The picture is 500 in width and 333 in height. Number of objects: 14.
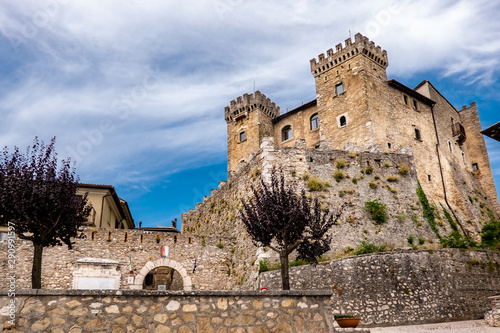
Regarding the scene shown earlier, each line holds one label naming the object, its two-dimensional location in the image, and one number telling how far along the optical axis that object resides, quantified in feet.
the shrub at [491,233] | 87.72
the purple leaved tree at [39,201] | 35.60
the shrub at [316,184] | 75.97
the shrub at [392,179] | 82.79
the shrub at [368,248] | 65.31
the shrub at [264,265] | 64.03
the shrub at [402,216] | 77.47
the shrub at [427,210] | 80.55
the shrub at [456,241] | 66.80
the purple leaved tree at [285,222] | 42.19
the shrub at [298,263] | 61.10
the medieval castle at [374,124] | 98.43
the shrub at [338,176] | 79.41
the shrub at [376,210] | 75.56
